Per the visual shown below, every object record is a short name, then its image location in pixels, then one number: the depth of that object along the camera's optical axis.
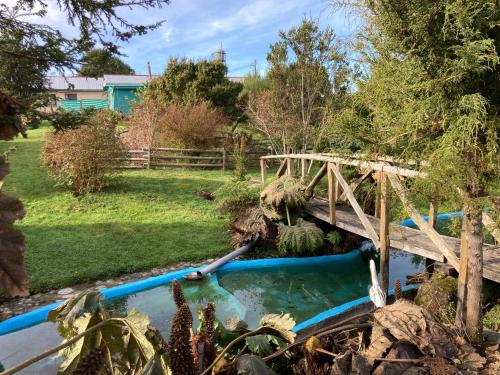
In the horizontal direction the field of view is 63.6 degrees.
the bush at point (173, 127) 14.80
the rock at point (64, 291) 5.02
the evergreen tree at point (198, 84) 18.92
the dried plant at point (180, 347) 1.29
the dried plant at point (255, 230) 6.74
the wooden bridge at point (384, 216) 2.88
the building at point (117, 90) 31.72
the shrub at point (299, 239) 6.45
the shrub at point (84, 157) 9.32
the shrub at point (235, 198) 7.34
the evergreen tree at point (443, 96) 1.79
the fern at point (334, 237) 6.79
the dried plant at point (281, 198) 6.82
